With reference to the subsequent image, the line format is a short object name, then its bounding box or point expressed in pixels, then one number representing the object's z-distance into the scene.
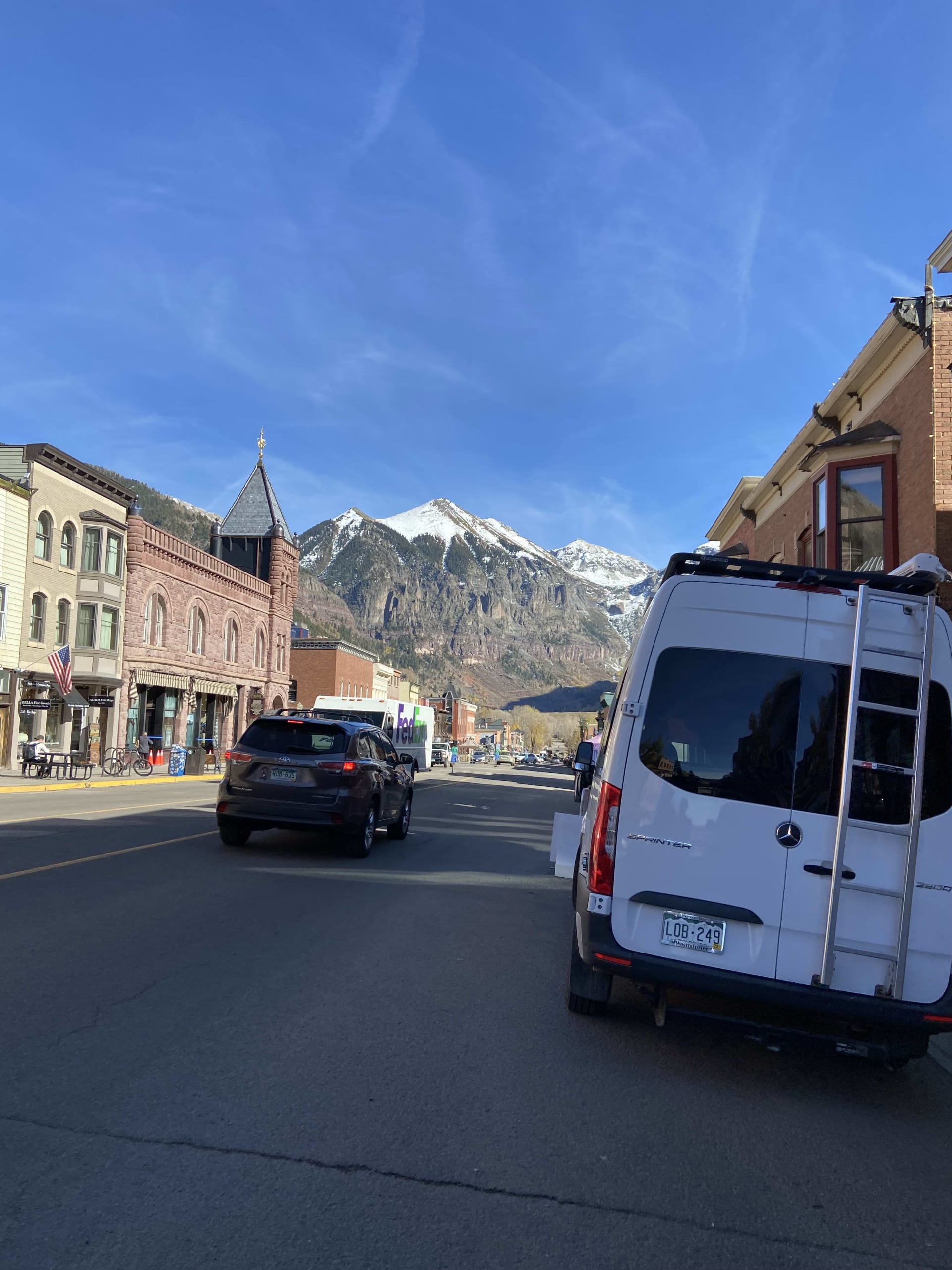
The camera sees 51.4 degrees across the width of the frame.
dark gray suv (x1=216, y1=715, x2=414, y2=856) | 11.86
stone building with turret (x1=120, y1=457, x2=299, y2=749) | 41.53
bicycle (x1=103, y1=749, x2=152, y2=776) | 32.50
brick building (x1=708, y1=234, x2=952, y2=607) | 15.09
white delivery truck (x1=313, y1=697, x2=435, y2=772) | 34.38
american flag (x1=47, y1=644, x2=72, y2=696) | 31.34
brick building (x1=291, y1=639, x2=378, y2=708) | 78.38
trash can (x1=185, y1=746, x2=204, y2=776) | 36.09
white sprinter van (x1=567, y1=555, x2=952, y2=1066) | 4.75
